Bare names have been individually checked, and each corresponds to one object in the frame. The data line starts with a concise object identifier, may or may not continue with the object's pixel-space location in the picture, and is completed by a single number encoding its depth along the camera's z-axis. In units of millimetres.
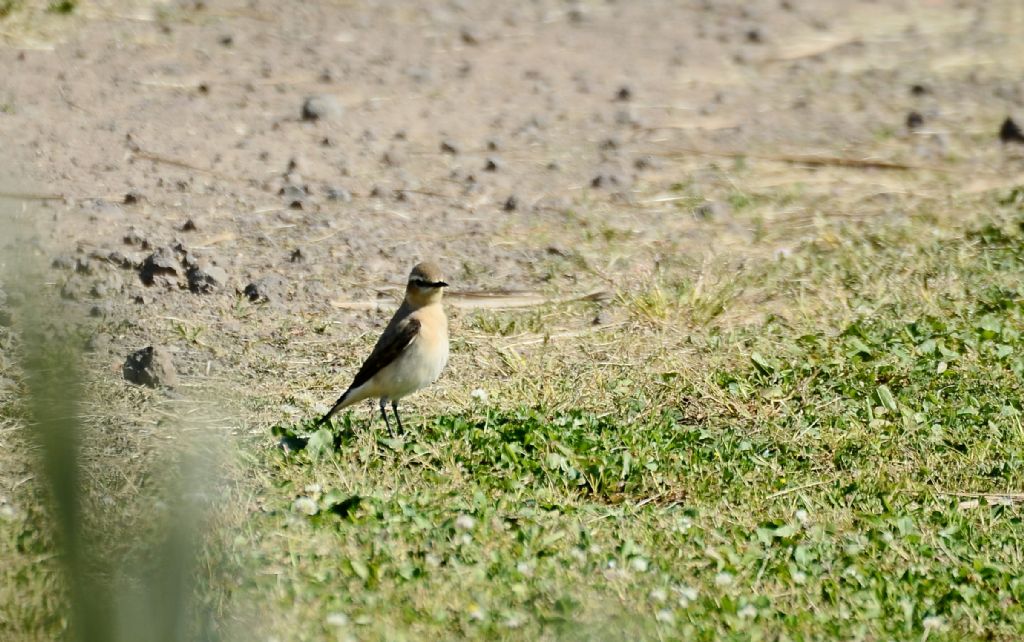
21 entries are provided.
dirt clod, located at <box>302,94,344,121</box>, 19875
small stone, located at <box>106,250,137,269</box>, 15039
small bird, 11906
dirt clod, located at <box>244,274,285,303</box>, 14930
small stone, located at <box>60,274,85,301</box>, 12901
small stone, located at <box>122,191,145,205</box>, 16672
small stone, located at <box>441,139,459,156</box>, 19562
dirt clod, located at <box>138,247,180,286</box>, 14828
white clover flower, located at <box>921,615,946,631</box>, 8867
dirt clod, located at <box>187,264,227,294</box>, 14852
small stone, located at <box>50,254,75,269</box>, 14437
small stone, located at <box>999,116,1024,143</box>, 20750
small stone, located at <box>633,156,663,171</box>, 19662
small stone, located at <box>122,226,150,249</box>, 15531
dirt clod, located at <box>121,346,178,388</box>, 12778
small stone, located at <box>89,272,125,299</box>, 14172
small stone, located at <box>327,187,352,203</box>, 17687
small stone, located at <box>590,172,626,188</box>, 18828
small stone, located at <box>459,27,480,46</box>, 24045
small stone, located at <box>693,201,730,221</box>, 18047
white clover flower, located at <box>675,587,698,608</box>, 9109
